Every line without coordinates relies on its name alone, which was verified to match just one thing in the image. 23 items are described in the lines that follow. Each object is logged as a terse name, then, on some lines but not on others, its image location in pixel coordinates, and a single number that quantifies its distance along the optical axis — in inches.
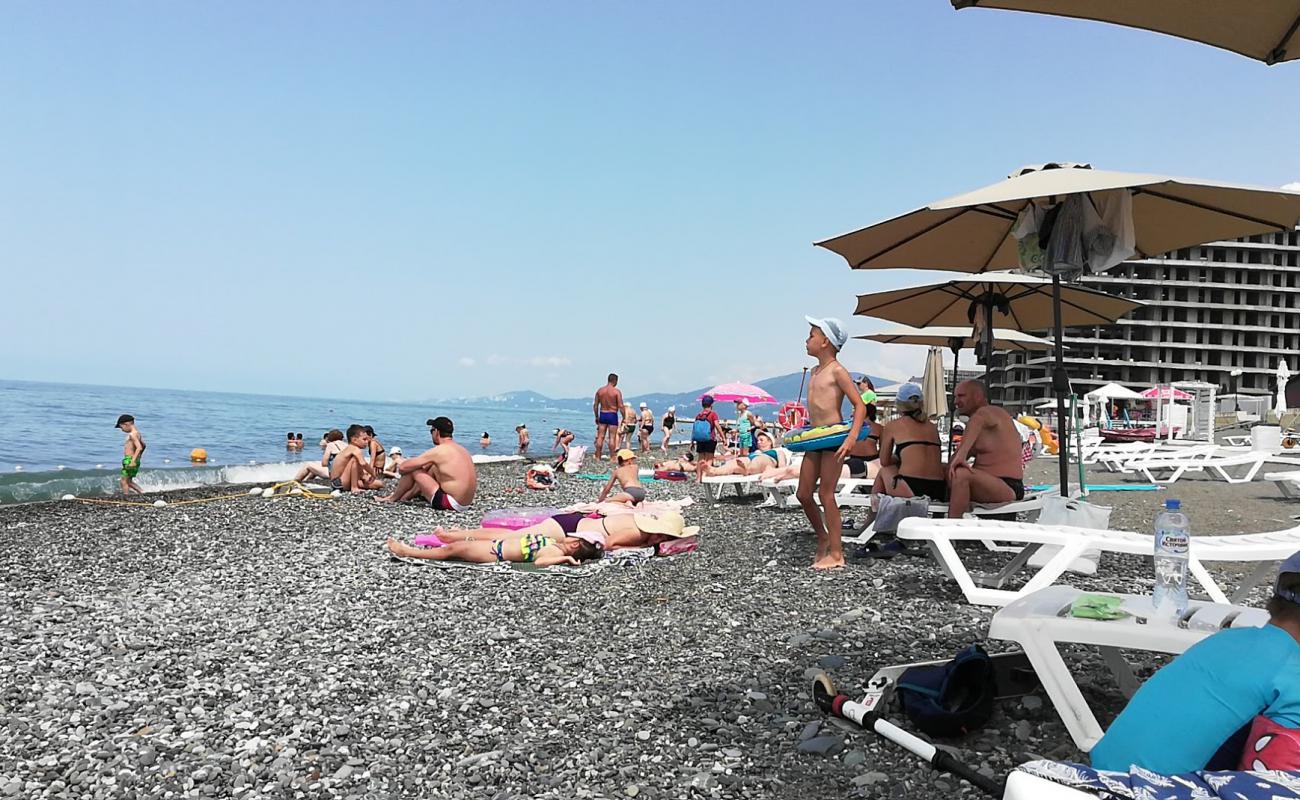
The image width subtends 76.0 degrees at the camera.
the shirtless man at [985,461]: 246.4
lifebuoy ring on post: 847.7
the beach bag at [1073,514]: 208.1
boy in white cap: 241.1
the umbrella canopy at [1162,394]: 1557.6
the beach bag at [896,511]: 255.6
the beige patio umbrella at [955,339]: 405.1
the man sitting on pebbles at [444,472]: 426.9
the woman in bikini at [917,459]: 273.0
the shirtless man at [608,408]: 796.6
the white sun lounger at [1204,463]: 483.8
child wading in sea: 561.3
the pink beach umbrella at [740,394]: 824.9
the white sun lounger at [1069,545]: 156.5
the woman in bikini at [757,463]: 457.4
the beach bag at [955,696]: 119.0
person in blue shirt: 71.2
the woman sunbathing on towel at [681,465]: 659.3
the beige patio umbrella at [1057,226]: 183.9
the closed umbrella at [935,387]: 531.2
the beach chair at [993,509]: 242.5
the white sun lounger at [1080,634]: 102.1
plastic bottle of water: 110.3
